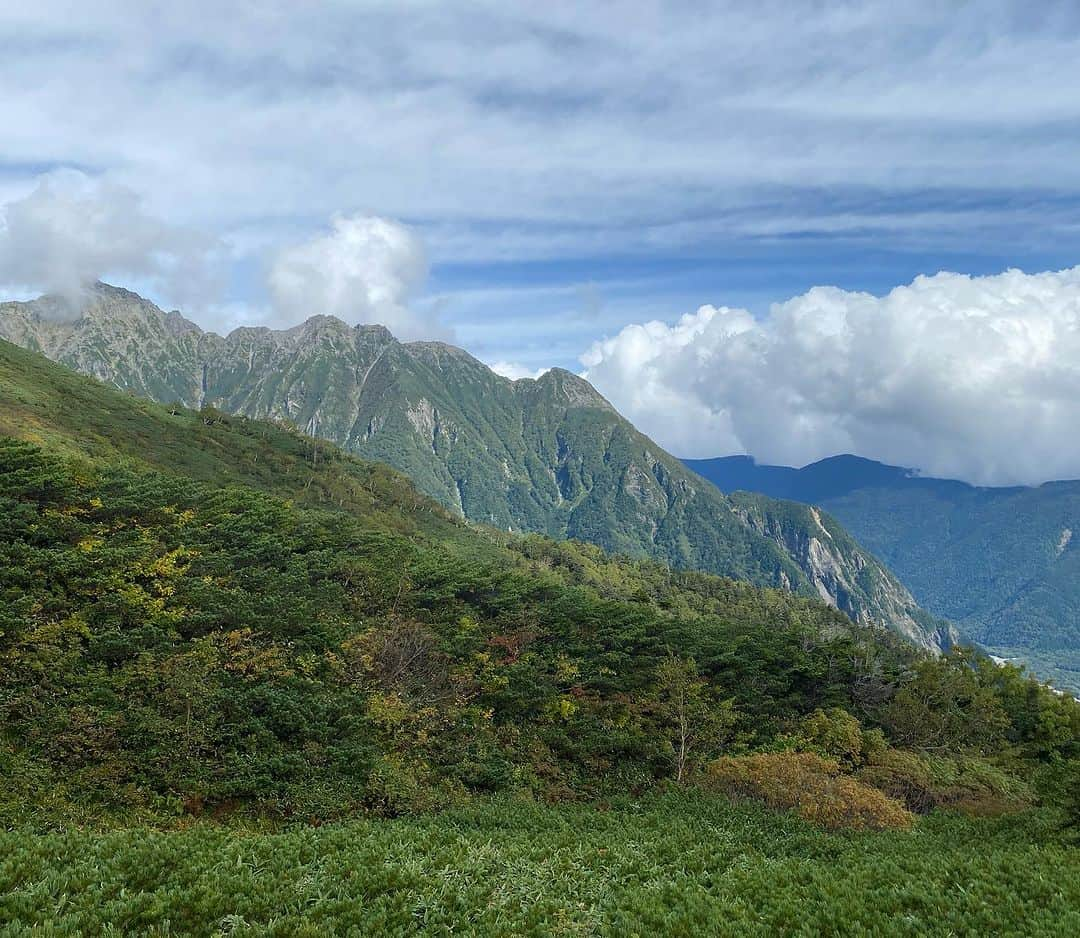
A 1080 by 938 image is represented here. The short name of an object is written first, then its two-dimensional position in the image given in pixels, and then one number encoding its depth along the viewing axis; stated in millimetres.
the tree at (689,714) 51812
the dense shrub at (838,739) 51438
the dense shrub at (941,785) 44906
